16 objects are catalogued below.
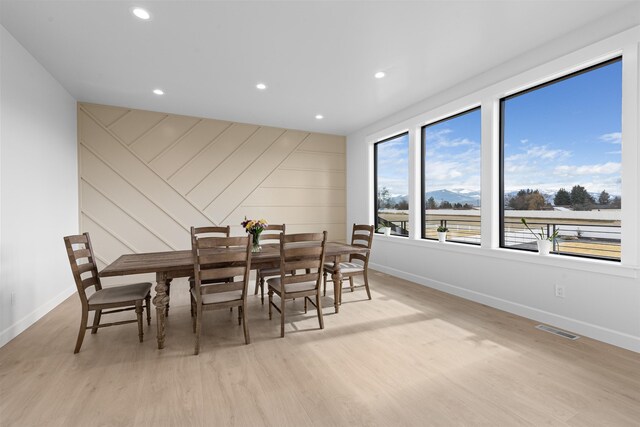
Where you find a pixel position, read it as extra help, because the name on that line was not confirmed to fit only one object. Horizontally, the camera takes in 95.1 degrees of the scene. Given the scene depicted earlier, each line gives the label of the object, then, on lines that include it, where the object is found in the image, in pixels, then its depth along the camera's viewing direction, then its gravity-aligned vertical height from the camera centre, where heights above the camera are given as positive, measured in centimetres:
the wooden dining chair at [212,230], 373 -24
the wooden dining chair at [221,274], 238 -52
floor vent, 266 -114
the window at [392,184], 513 +50
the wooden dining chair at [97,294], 236 -72
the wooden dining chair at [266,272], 363 -76
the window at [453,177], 402 +50
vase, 323 -35
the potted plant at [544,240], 298 -31
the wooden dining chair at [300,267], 272 -53
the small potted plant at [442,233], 422 -33
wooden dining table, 242 -47
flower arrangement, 319 -19
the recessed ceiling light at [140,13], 240 +167
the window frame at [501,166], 341 +53
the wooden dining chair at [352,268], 360 -73
